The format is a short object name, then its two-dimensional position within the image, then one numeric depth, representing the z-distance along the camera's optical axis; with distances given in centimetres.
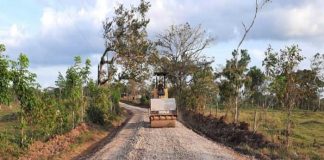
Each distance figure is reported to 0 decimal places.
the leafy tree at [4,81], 1669
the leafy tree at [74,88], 3113
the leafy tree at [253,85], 4431
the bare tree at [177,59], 6456
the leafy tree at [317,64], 4953
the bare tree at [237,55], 3554
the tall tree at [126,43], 4256
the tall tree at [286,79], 2480
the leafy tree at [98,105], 3903
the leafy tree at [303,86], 2498
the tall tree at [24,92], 1855
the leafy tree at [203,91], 5391
